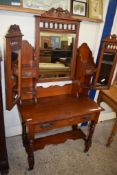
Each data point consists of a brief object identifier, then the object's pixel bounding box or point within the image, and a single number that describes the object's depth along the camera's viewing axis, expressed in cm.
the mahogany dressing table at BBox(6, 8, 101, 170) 135
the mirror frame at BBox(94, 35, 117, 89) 169
